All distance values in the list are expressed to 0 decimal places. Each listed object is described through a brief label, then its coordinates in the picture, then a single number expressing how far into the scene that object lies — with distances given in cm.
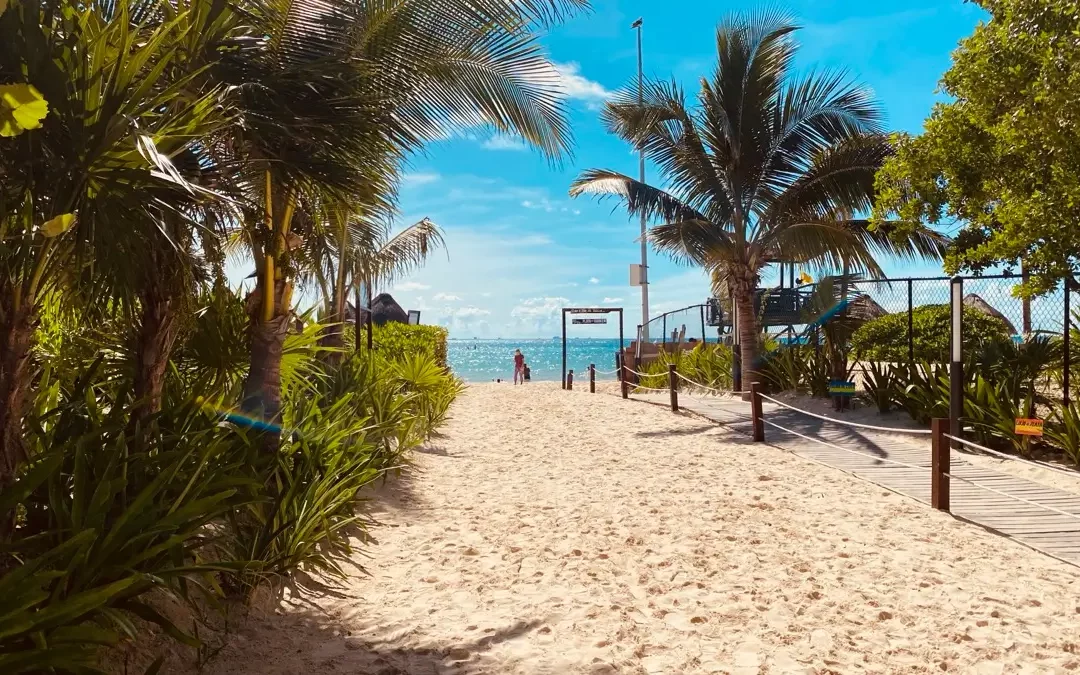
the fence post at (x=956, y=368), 728
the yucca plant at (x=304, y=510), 377
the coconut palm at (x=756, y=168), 1104
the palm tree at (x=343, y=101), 411
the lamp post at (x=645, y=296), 2426
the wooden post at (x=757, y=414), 884
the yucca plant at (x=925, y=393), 835
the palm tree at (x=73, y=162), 229
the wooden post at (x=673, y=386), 1228
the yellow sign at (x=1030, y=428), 627
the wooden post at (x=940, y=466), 545
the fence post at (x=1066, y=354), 706
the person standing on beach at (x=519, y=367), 2661
